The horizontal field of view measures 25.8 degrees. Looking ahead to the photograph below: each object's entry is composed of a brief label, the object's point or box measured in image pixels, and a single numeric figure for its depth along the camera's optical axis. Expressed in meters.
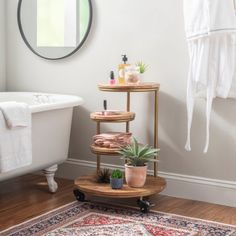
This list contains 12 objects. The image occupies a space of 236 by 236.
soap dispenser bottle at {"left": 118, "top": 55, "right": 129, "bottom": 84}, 3.62
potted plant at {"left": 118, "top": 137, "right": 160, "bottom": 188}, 3.31
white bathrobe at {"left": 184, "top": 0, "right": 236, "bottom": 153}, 3.19
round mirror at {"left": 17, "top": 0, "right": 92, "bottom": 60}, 4.04
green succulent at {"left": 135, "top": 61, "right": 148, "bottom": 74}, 3.62
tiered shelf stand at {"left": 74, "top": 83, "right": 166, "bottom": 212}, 3.29
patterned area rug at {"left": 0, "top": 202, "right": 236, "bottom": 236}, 2.96
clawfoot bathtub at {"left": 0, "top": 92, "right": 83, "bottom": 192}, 3.47
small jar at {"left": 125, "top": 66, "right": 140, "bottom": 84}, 3.53
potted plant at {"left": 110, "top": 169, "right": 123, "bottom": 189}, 3.33
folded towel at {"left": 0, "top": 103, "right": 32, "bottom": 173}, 3.12
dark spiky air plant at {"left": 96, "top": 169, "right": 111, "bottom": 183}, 3.51
